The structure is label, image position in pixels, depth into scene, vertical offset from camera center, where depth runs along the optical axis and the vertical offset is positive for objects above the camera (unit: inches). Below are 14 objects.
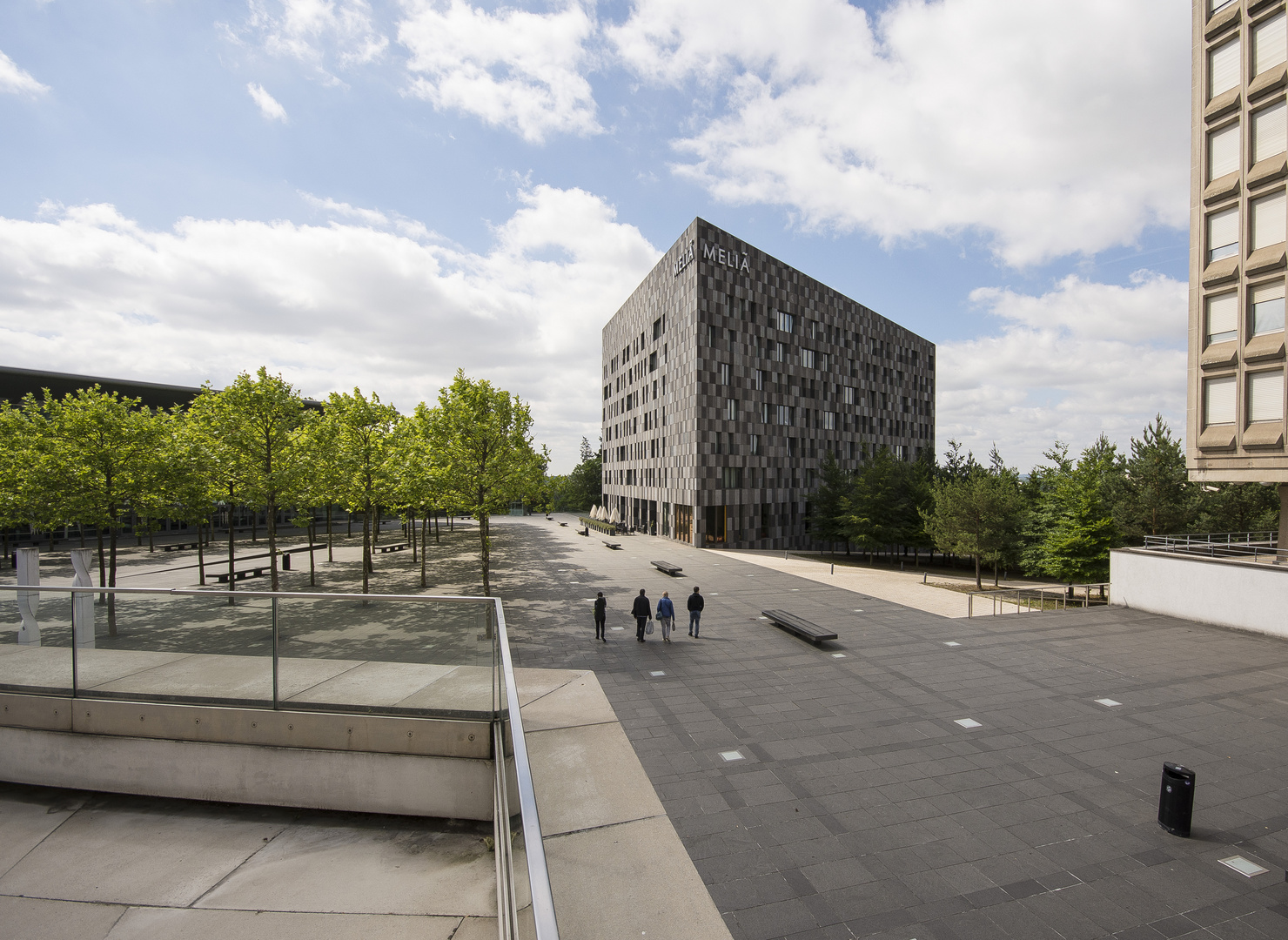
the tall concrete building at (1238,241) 750.5 +323.8
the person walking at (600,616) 587.2 -147.2
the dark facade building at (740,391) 1835.6 +302.0
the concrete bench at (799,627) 564.1 -160.2
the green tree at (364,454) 864.9 +25.3
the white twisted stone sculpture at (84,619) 342.6 -91.4
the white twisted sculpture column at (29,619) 348.8 -92.8
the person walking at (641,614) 590.9 -146.9
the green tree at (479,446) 786.2 +35.7
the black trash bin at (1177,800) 252.7 -144.9
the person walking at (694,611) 609.6 -148.0
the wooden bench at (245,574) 946.4 -177.0
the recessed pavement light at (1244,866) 231.8 -160.3
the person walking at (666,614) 577.6 -143.7
